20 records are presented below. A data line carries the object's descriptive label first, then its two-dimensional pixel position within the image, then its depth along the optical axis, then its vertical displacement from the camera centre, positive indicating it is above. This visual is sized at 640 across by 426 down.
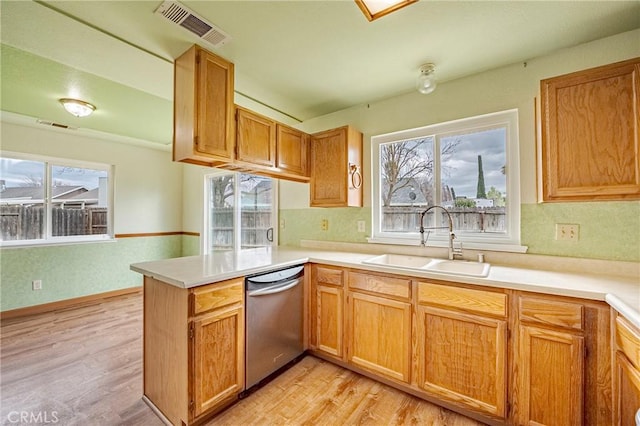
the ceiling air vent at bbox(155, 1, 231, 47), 1.47 +1.16
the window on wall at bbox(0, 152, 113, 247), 3.28 +0.23
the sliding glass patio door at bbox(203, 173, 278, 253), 3.64 +0.06
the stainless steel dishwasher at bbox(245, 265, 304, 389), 1.83 -0.80
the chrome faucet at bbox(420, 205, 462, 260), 2.11 -0.21
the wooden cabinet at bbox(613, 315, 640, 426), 1.07 -0.70
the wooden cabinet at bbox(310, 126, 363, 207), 2.56 +0.47
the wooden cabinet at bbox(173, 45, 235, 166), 1.78 +0.76
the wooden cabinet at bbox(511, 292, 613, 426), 1.30 -0.77
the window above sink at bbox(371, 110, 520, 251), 2.08 +0.30
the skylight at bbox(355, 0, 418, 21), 1.43 +1.16
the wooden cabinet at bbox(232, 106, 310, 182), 2.13 +0.61
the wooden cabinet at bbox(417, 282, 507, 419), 1.53 -0.82
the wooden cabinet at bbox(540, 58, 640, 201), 1.43 +0.45
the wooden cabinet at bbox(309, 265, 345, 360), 2.16 -0.81
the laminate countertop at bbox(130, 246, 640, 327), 1.28 -0.38
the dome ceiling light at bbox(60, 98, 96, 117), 2.61 +1.11
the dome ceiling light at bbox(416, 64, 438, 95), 2.04 +1.06
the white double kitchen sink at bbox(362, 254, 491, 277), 1.80 -0.39
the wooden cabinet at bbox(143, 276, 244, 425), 1.50 -0.80
